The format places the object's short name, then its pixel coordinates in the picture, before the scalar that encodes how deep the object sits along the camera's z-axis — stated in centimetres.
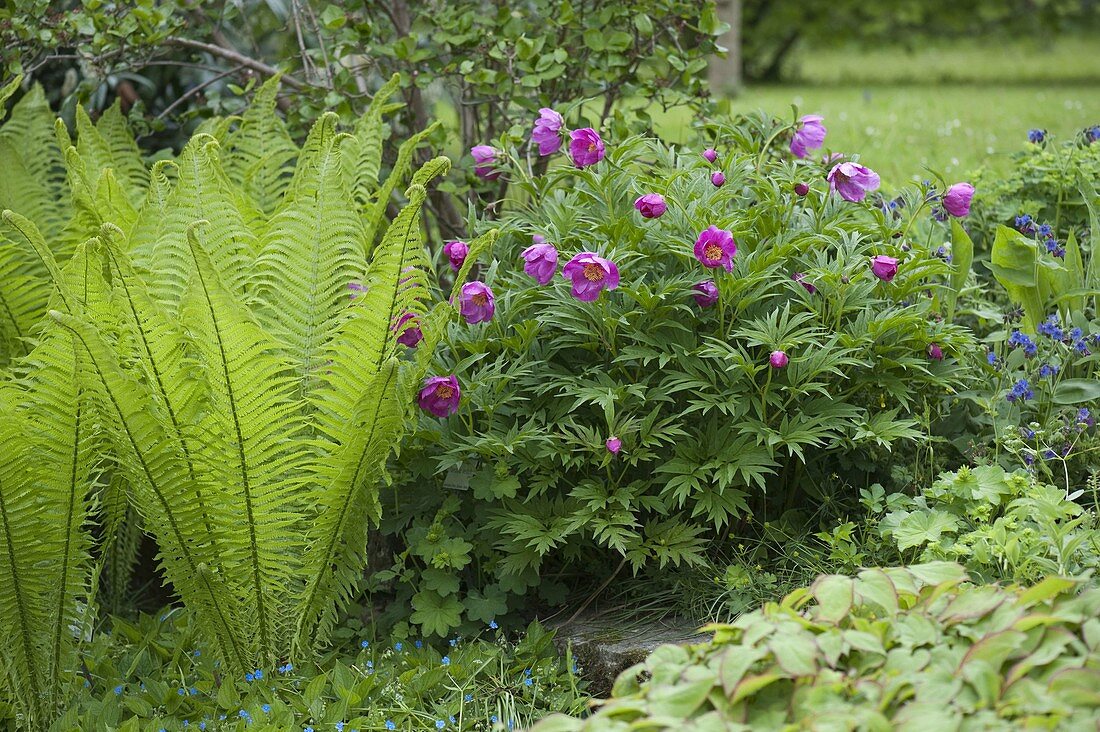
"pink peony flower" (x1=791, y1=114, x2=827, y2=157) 278
